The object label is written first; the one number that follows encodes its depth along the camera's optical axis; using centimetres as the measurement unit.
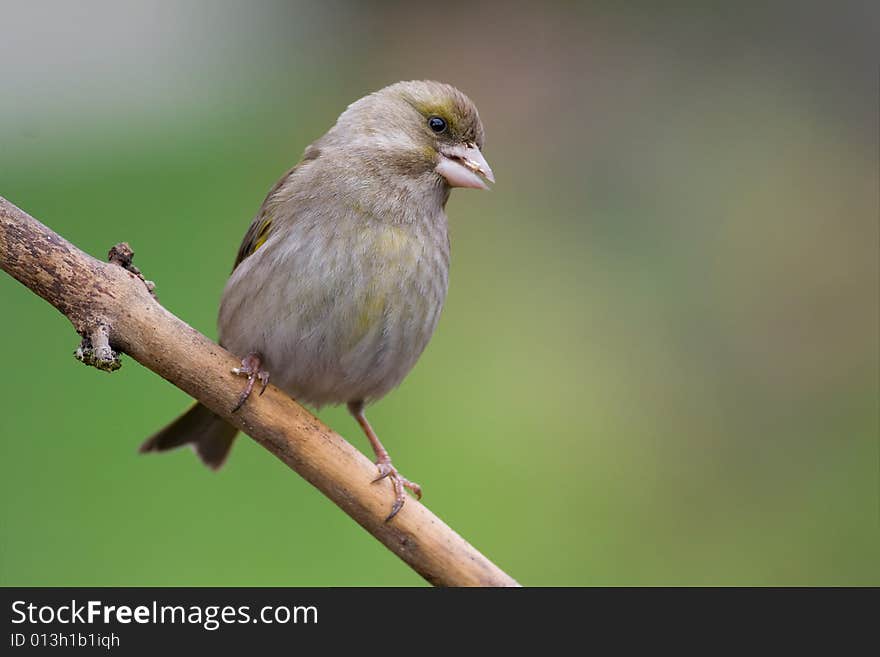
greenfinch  673
